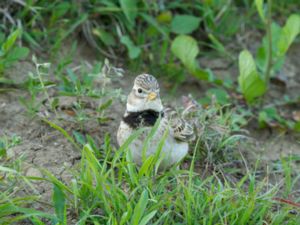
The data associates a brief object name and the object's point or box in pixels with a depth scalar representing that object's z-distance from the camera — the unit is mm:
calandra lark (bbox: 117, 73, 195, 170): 8875
